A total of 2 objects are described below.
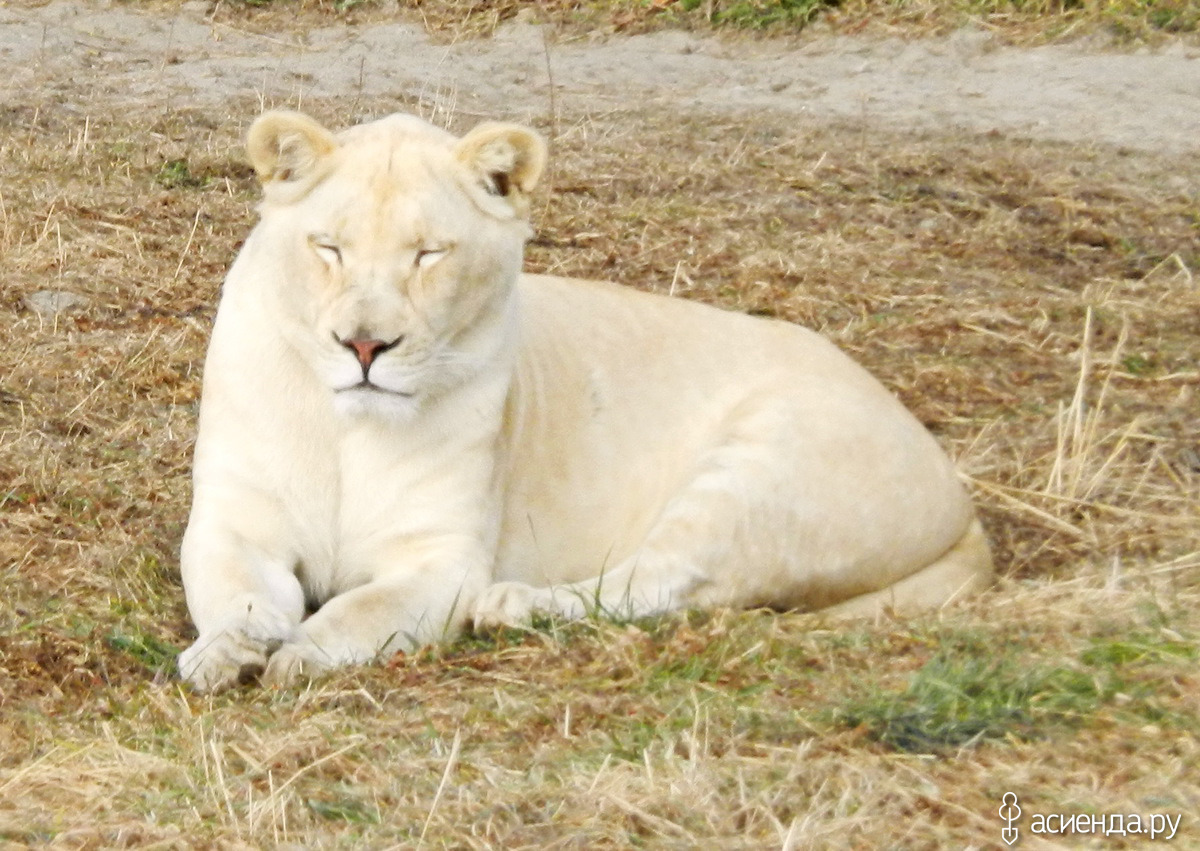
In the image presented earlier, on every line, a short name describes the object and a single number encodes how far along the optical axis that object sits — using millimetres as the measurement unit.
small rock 12352
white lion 7848
